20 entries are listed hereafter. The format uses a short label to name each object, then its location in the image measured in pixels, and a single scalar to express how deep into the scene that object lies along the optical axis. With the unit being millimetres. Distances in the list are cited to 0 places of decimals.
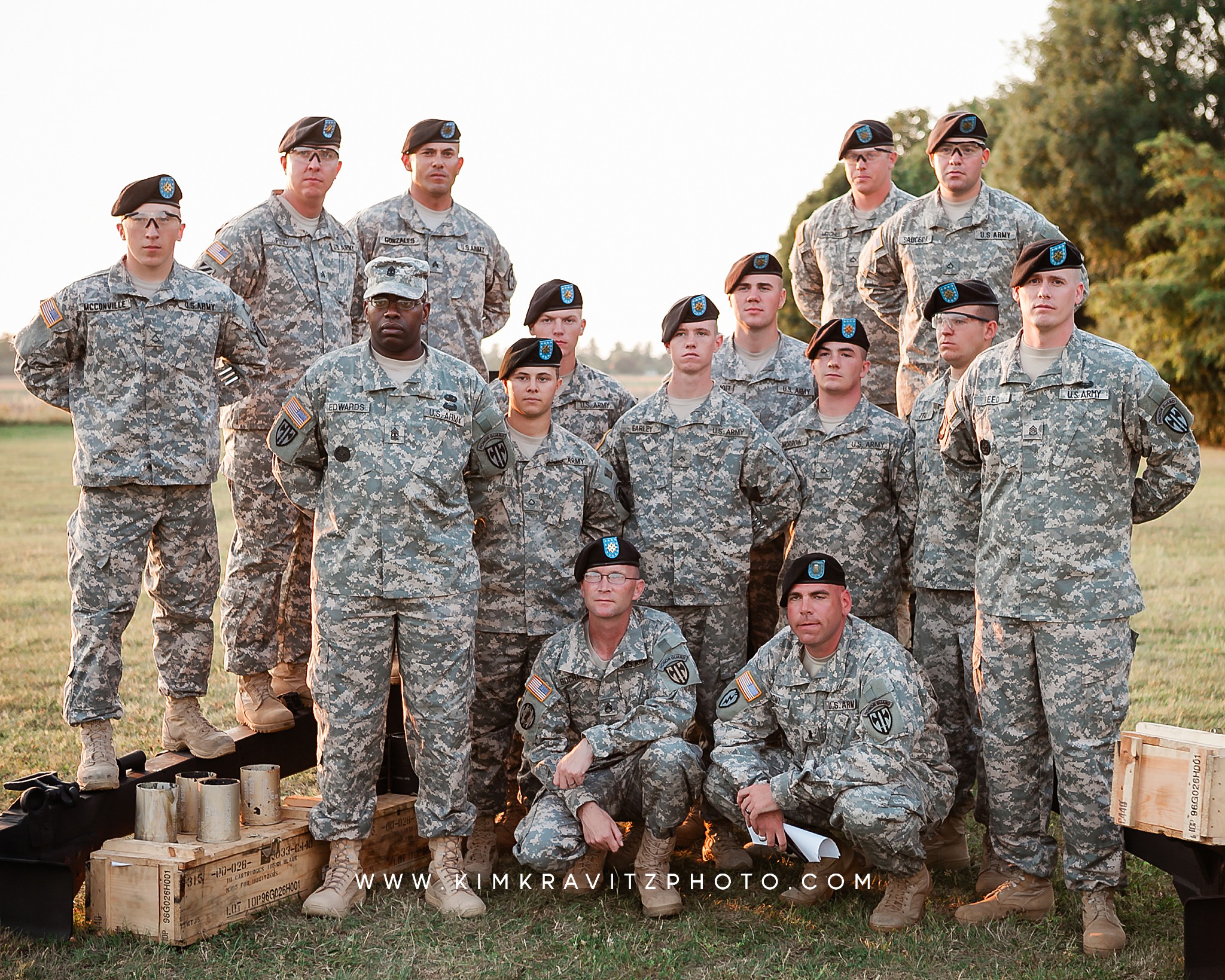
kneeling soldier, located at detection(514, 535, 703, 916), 5312
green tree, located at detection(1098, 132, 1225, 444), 29406
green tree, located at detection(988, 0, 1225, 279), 31875
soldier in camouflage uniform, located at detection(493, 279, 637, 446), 6410
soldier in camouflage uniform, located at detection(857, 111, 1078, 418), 6508
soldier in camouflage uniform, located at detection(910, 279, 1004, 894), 5535
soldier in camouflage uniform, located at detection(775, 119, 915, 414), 7371
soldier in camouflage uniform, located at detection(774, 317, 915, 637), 5969
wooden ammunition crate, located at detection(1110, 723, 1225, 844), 4324
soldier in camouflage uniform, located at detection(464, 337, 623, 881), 5805
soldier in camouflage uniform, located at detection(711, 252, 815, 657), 6574
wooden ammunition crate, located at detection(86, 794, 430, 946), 4863
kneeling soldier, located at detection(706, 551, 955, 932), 5051
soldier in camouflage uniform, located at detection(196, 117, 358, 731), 6043
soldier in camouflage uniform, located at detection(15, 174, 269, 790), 5234
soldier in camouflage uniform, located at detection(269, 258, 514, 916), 5082
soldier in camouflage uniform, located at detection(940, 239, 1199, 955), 4750
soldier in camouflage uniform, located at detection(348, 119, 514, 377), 6496
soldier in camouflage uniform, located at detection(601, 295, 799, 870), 5941
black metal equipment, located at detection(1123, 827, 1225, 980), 4441
